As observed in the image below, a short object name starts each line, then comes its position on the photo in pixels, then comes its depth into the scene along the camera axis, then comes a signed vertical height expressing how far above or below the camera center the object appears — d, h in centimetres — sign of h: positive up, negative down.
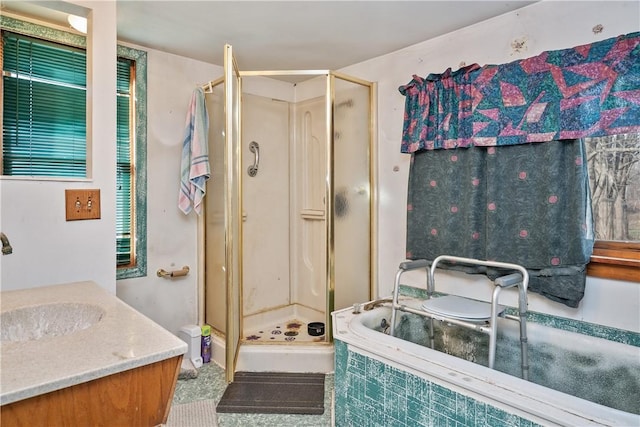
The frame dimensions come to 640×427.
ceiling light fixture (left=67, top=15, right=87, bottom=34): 186 +96
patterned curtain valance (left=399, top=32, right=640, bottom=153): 163 +56
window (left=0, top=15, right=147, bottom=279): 196 +60
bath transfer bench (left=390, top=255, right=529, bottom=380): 159 -47
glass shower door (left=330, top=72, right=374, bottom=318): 265 +15
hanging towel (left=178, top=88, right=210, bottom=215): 249 +37
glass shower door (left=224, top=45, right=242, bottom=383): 212 +3
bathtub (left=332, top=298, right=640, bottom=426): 118 -64
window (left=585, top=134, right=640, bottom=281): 173 +3
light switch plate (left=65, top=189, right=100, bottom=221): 161 +4
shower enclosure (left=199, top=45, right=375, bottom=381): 242 +5
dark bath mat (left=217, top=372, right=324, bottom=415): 206 -107
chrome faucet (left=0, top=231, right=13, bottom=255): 125 -11
